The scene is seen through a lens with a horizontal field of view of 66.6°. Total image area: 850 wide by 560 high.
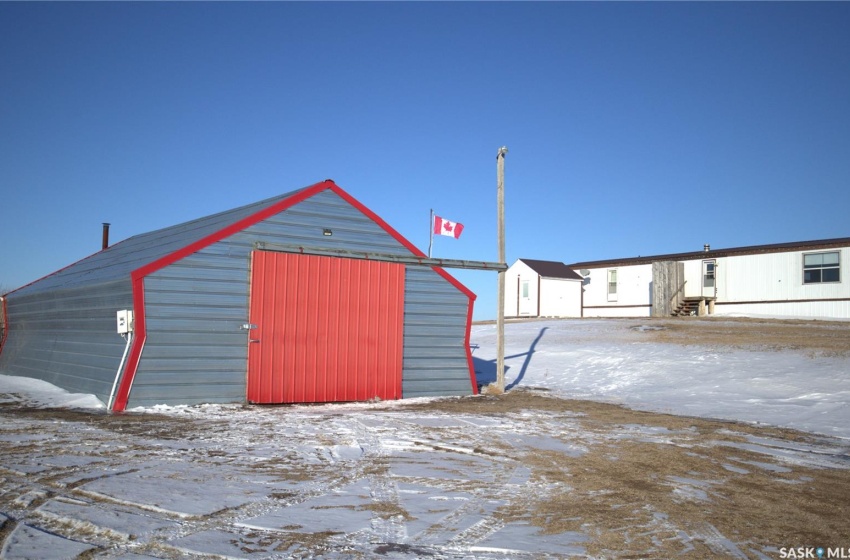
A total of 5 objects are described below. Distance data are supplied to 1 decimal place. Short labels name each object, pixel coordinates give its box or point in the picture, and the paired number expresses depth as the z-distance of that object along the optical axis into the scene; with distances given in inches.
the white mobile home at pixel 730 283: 1261.1
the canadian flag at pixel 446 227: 701.3
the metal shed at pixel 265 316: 514.9
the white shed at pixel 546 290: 1710.1
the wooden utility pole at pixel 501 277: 701.3
